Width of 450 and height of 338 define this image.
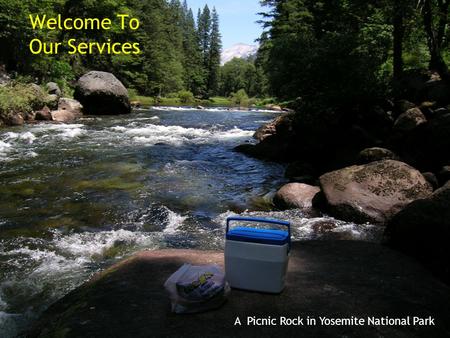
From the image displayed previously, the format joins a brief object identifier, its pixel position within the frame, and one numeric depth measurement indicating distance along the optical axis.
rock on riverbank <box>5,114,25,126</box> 17.97
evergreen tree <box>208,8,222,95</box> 84.69
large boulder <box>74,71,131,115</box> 25.11
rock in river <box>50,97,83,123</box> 21.44
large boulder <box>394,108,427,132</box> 9.95
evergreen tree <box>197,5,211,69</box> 85.00
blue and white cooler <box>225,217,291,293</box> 3.44
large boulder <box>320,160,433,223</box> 7.39
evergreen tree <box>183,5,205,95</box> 75.31
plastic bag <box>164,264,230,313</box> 3.25
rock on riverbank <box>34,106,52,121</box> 20.45
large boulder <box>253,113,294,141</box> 14.36
